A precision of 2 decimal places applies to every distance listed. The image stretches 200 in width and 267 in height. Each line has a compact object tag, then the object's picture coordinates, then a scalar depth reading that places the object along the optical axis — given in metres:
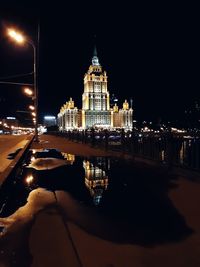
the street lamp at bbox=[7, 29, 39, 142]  12.10
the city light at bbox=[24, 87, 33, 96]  23.15
